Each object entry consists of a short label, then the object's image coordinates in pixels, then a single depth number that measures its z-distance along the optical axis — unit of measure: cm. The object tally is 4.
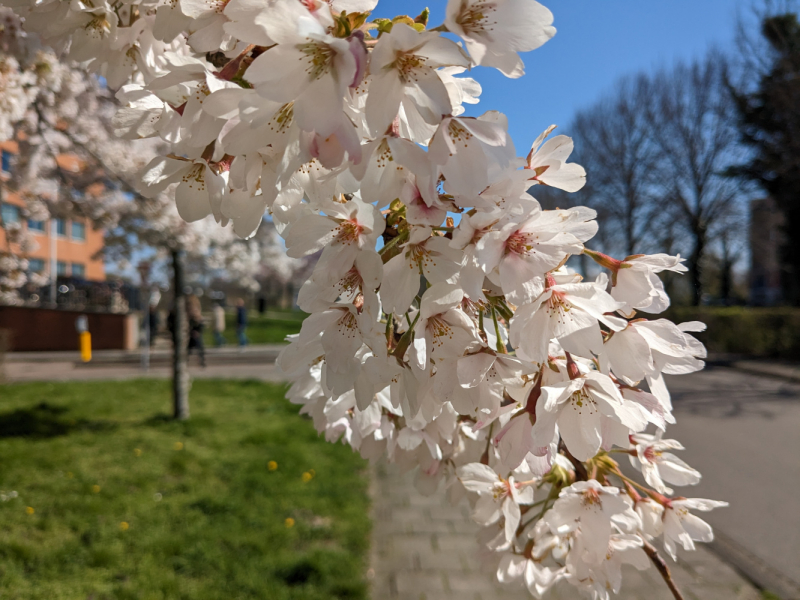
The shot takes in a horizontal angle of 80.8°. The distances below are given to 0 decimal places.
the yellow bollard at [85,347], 1449
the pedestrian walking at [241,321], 1691
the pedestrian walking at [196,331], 1382
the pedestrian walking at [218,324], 1817
